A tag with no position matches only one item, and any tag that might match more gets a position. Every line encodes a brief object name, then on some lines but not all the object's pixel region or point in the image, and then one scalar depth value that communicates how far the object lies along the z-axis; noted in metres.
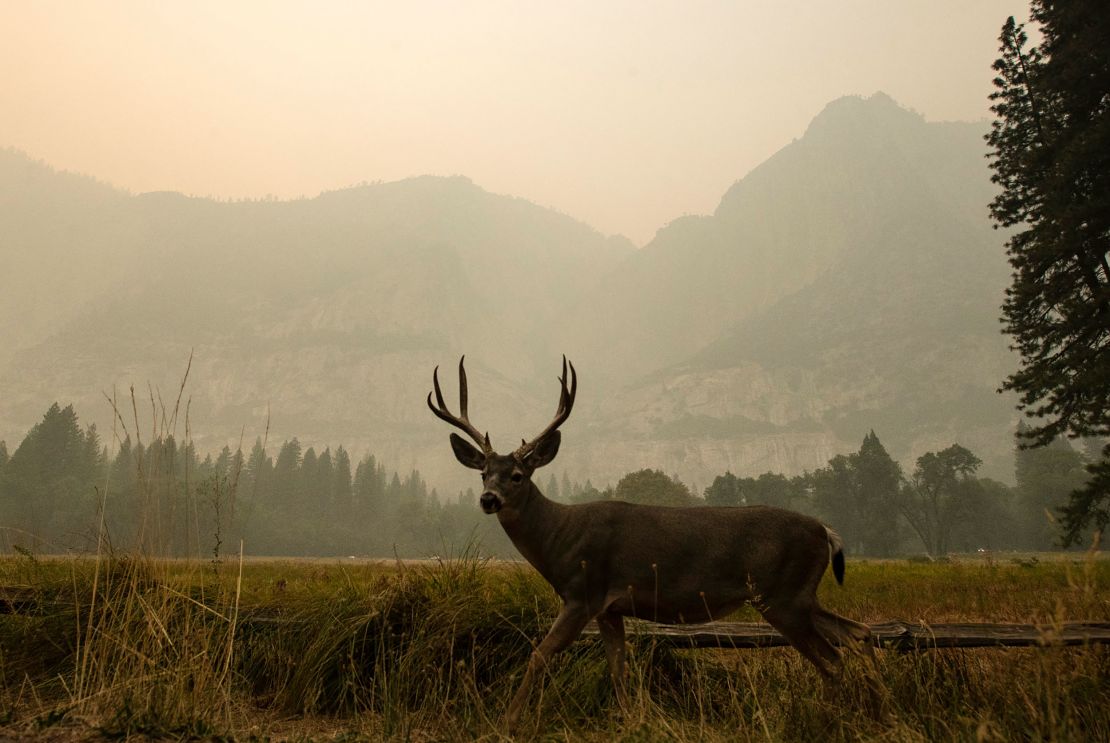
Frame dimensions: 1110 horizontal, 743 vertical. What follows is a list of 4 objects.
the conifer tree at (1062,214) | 18.70
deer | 5.71
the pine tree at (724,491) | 94.06
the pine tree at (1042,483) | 87.62
